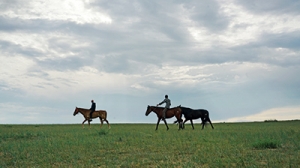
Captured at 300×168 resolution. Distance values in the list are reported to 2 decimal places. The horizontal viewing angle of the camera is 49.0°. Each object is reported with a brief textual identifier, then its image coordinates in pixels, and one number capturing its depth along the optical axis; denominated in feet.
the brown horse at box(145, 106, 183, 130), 84.79
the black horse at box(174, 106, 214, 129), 95.04
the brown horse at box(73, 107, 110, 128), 109.81
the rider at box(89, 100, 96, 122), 108.33
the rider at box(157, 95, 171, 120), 84.07
